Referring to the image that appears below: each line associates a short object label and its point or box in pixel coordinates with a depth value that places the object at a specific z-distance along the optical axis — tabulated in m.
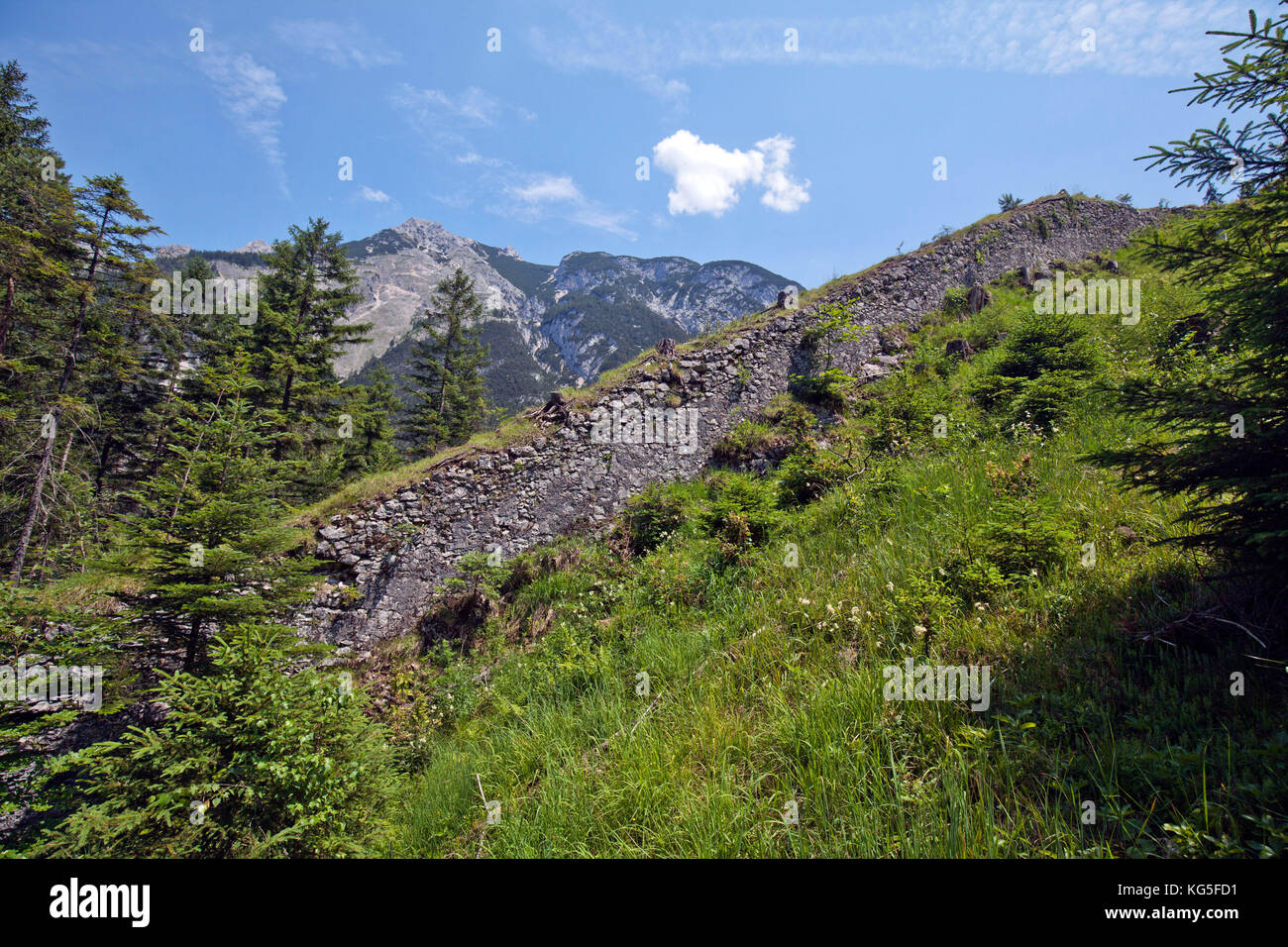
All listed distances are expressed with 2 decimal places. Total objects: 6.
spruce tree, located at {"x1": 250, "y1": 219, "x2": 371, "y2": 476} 16.72
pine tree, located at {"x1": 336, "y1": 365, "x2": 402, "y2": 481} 22.06
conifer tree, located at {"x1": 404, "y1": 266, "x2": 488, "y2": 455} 24.41
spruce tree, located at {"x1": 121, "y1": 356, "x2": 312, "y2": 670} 5.67
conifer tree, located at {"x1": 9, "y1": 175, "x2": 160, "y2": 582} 12.27
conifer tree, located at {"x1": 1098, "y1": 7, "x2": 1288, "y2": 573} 2.51
